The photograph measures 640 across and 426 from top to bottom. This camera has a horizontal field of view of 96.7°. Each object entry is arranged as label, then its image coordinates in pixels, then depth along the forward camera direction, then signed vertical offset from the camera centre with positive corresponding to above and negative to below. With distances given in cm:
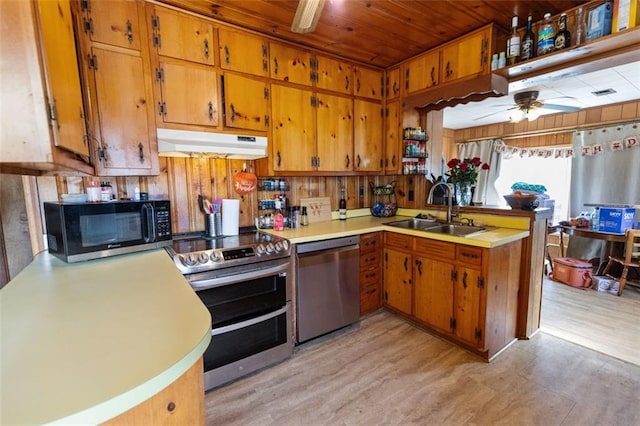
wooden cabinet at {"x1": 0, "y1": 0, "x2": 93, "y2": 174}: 79 +29
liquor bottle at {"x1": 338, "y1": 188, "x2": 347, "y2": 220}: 331 -34
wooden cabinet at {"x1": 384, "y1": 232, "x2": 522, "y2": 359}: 221 -95
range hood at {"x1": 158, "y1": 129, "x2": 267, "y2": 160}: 200 +28
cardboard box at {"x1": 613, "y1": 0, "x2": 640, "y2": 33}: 167 +93
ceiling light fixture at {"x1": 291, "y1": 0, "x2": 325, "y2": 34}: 147 +89
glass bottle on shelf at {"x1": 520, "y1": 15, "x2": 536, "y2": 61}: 215 +98
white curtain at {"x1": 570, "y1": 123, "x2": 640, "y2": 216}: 389 +5
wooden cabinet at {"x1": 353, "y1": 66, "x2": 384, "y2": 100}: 307 +106
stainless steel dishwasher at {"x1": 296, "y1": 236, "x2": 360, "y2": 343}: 237 -93
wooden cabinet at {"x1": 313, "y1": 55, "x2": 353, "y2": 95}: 279 +106
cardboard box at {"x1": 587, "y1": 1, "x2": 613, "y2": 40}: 178 +96
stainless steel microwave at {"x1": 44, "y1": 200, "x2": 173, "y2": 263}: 159 -26
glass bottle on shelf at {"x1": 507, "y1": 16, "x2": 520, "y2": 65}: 219 +101
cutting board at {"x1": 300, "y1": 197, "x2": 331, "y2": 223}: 308 -31
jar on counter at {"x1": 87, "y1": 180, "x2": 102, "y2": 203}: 183 -5
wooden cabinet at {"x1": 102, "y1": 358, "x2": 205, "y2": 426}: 68 -58
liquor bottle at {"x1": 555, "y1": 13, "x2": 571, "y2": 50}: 197 +96
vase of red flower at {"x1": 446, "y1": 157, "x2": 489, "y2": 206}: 278 +2
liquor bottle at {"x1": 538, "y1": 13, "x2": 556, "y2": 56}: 203 +98
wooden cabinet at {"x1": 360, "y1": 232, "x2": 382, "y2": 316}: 281 -95
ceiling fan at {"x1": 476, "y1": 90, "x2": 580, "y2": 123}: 309 +78
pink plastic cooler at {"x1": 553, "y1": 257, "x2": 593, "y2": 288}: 368 -128
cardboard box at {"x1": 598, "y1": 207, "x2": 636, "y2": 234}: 348 -56
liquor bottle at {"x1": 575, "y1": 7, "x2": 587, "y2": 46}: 189 +97
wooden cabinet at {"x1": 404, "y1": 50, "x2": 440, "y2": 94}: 278 +107
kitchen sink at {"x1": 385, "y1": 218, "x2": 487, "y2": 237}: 270 -50
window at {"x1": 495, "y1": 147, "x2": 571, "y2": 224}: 464 +0
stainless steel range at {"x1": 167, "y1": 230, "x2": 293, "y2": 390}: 189 -82
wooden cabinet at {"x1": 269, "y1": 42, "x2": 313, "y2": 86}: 252 +106
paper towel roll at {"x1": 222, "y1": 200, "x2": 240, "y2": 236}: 241 -30
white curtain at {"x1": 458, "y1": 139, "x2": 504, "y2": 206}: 541 +17
